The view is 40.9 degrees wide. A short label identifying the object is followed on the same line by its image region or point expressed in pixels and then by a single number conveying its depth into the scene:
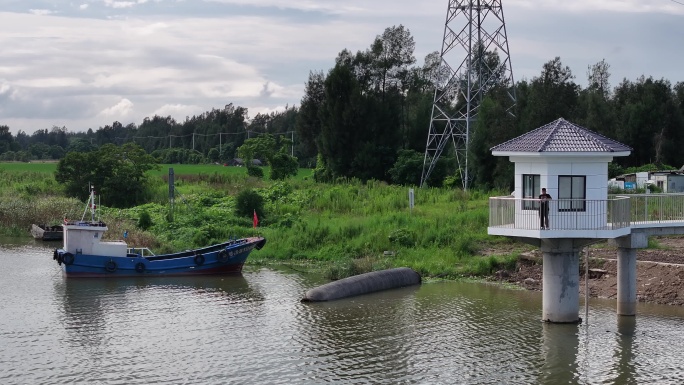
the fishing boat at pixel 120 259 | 40.53
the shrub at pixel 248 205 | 53.75
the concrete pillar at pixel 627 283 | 30.56
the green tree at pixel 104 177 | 66.56
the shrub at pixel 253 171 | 82.56
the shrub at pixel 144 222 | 54.03
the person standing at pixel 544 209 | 27.44
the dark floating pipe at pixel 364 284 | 34.03
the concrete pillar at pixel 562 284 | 28.81
